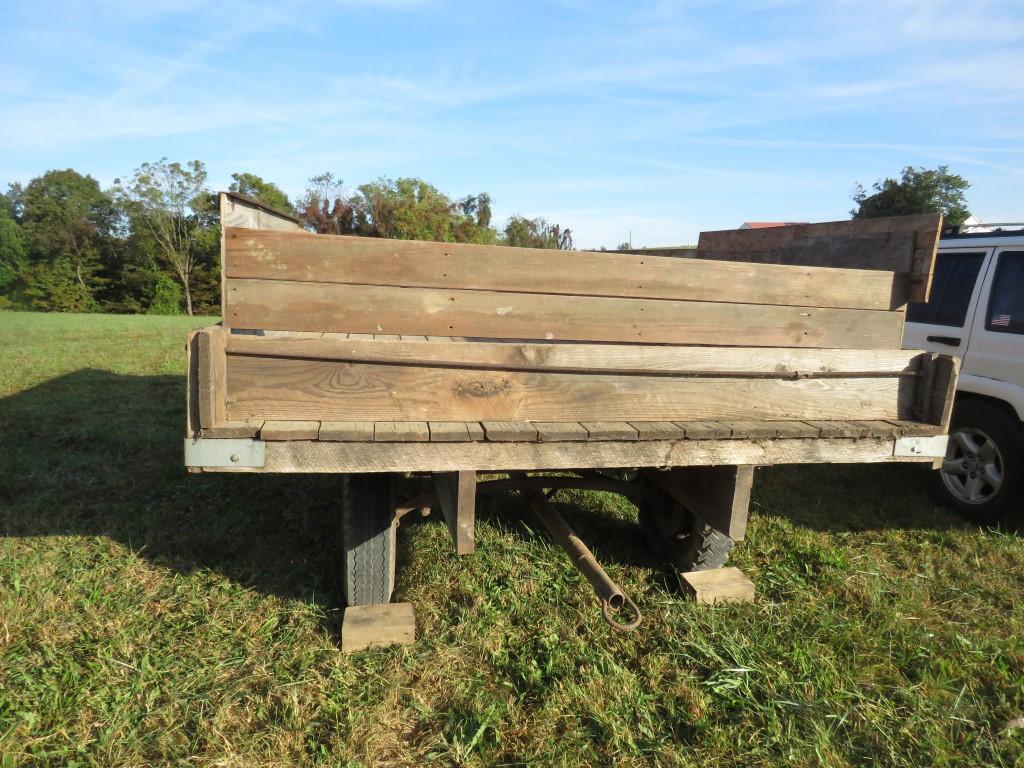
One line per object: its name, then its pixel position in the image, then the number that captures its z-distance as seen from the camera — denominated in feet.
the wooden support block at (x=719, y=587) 10.05
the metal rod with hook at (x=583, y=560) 7.95
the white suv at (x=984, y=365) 13.56
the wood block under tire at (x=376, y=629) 8.95
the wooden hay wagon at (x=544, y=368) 6.88
